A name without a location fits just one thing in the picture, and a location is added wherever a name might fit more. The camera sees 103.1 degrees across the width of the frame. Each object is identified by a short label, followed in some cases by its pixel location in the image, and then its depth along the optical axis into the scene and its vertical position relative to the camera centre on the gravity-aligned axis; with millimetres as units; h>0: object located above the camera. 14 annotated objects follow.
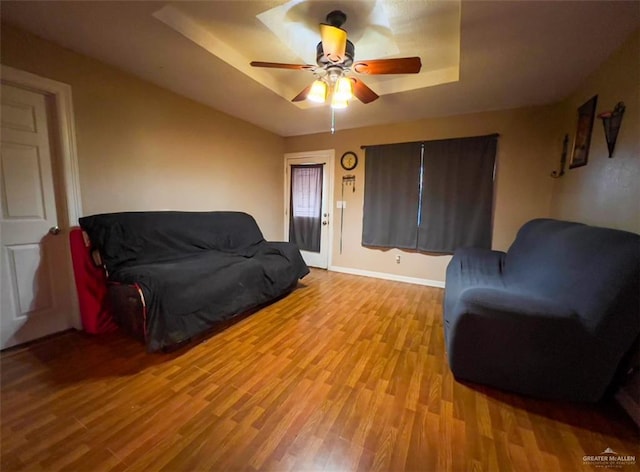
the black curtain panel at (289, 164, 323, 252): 4297 -81
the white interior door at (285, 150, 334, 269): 4148 +87
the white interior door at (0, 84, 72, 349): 1830 -266
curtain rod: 3051 +848
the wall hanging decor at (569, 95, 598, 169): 2141 +666
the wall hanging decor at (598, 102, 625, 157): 1757 +605
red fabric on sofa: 2014 -699
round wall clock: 3929 +658
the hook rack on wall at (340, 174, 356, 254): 3990 +296
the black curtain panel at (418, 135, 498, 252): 3137 +155
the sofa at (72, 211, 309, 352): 1800 -622
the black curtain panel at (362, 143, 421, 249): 3545 +125
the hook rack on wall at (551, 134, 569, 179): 2633 +540
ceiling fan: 1612 +969
